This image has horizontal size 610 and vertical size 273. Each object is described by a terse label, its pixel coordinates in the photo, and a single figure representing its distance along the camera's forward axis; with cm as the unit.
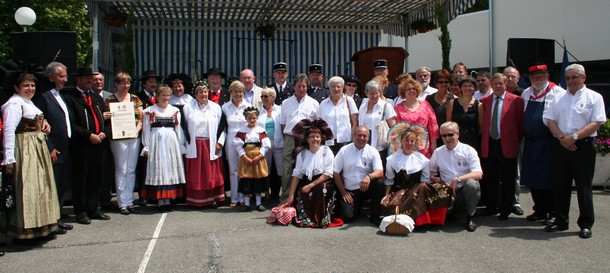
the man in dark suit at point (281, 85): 841
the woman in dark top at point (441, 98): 740
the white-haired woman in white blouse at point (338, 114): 745
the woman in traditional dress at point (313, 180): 665
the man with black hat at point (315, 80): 848
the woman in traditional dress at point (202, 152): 762
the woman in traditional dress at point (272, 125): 793
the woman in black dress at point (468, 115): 701
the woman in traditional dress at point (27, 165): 557
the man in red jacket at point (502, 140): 686
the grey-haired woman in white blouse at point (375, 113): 726
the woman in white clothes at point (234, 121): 771
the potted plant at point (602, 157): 905
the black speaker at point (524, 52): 1078
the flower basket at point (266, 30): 1433
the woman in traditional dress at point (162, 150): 740
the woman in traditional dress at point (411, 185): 631
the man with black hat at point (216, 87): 841
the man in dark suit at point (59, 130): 634
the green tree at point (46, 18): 2166
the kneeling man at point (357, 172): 675
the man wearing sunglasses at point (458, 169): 638
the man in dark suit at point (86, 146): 686
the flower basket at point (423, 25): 1323
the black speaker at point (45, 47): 779
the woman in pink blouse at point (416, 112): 711
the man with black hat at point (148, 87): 800
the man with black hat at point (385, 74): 859
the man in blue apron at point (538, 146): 657
